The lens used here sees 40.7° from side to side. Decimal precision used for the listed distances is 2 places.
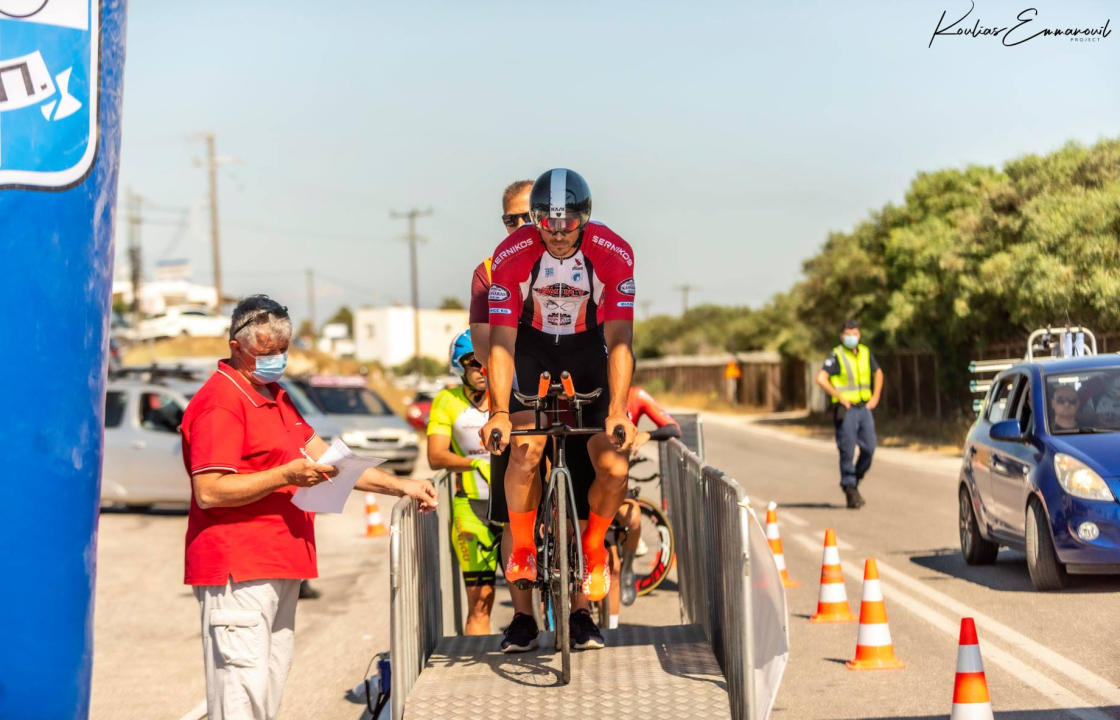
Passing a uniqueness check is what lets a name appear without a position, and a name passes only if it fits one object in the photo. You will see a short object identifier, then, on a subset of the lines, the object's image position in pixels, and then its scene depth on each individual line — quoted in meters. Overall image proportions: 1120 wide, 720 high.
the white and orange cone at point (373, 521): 19.02
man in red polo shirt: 5.65
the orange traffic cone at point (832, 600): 10.52
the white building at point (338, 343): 117.26
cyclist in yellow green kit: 8.44
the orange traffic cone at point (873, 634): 8.82
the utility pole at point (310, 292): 144.38
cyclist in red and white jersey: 6.44
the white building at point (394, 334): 167.25
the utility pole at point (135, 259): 76.38
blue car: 10.54
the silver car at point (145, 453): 21.41
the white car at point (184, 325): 66.94
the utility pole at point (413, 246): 89.06
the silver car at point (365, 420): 27.30
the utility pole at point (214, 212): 58.53
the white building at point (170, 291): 121.68
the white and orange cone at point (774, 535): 11.75
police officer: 17.97
